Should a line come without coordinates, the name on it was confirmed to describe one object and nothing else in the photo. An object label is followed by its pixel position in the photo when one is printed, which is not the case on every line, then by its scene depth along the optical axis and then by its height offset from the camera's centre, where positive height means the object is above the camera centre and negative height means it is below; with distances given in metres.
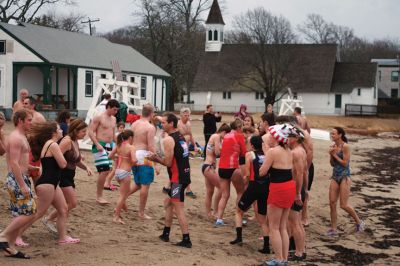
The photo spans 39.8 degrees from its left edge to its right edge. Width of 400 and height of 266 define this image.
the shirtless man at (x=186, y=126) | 12.77 -0.68
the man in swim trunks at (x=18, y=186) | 6.50 -1.11
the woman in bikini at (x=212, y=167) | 9.84 -1.23
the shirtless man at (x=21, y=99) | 11.23 -0.11
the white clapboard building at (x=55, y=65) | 30.56 +1.74
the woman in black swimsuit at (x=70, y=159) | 7.45 -0.88
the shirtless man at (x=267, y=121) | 9.21 -0.35
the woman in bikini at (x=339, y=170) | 9.40 -1.17
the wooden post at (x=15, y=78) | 30.64 +0.87
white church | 58.78 +2.21
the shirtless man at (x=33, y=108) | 9.91 -0.27
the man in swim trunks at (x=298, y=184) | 7.41 -1.17
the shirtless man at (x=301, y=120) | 11.29 -0.39
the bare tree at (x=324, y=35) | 91.79 +11.08
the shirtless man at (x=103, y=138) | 9.87 -0.81
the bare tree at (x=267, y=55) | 56.88 +4.66
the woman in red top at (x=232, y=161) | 9.30 -1.04
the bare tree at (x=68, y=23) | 63.34 +8.36
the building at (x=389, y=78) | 84.88 +3.83
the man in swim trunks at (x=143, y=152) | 9.17 -0.92
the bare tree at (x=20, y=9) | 47.47 +7.38
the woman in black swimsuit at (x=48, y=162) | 6.75 -0.83
